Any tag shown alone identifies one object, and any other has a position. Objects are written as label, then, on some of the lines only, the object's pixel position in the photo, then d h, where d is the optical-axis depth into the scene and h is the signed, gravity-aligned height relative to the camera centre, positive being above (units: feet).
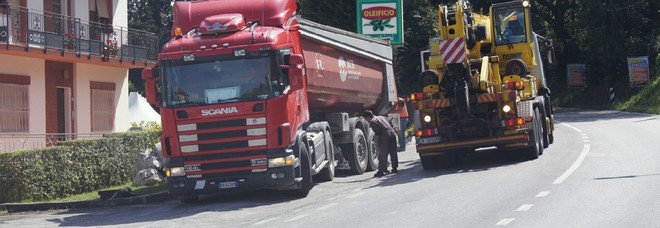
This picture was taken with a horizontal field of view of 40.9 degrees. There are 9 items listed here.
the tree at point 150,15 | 253.65 +43.07
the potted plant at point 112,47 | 93.50 +11.95
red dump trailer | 51.62 +2.65
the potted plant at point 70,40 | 85.73 +11.76
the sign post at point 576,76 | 181.27 +12.49
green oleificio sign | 96.17 +14.01
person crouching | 65.98 +0.28
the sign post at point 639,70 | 160.35 +11.50
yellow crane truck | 62.44 +3.10
